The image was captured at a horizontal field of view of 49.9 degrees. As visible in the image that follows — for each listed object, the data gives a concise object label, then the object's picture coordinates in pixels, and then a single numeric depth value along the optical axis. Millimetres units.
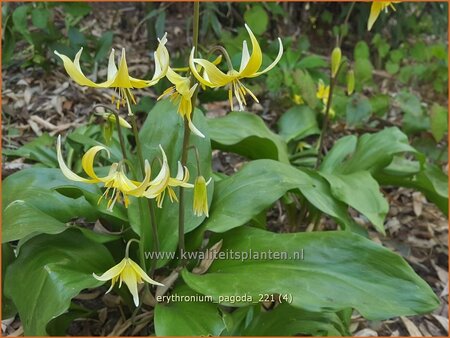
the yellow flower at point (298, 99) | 695
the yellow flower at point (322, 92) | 683
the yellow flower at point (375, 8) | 464
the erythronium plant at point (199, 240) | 333
